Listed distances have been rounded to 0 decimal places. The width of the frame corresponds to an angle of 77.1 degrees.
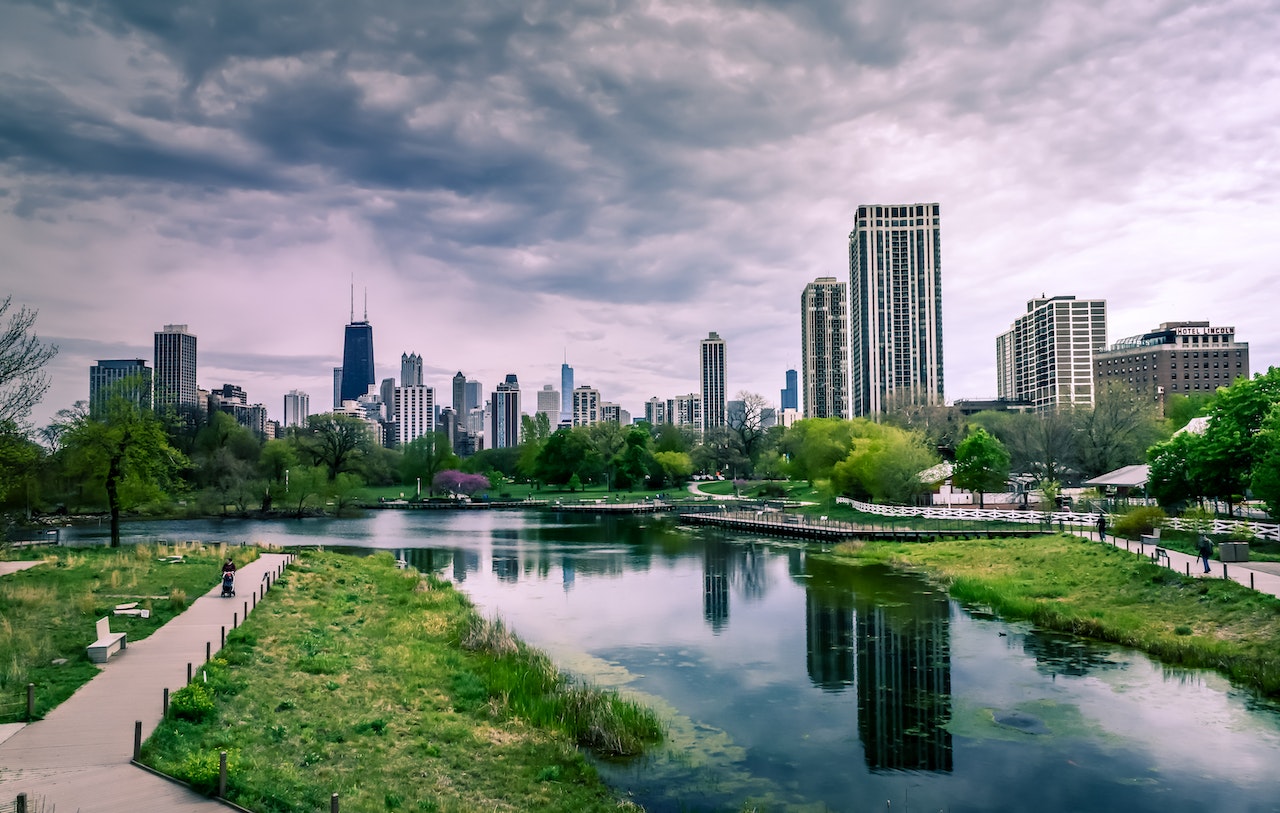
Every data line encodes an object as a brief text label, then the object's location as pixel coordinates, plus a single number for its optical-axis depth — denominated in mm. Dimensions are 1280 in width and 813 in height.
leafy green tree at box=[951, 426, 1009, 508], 71875
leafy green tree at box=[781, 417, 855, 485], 93212
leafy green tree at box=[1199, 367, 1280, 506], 44062
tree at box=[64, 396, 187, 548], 45844
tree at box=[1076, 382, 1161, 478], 82188
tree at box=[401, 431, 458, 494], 148000
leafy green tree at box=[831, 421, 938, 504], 76125
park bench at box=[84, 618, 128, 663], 19078
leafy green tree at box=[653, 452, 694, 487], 139875
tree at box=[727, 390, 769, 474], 140875
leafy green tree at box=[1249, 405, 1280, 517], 36312
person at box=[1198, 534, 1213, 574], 32000
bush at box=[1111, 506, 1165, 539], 46031
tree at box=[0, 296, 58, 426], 26266
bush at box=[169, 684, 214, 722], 15219
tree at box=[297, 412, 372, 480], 117938
